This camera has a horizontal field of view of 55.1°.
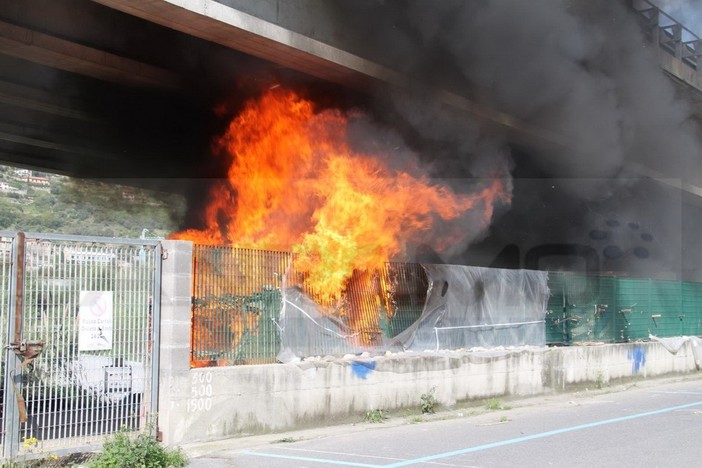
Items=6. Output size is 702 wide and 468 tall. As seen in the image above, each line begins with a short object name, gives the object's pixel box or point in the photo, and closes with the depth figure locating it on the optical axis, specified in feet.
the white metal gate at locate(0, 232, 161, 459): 18.89
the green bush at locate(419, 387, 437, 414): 29.14
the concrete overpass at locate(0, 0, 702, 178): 32.07
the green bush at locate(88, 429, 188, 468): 18.16
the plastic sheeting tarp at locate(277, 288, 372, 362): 26.38
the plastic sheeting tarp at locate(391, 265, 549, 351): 31.73
